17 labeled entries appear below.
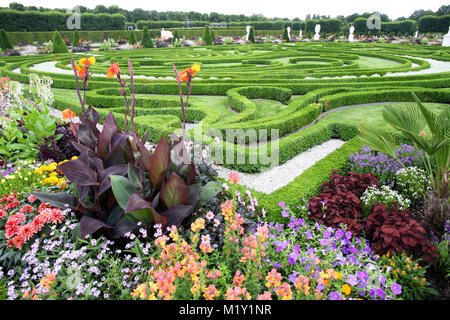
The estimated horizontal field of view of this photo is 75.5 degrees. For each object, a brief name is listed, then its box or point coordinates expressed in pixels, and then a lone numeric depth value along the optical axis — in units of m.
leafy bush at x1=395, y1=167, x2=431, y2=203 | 4.68
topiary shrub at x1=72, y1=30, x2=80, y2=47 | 31.93
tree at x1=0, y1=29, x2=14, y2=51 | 27.58
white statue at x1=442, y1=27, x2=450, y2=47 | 28.86
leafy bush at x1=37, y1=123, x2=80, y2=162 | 5.33
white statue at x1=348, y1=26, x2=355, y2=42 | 38.91
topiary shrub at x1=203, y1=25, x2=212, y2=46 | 33.82
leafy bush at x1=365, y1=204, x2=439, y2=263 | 3.27
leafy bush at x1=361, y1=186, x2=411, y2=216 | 4.16
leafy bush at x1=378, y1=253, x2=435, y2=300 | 3.01
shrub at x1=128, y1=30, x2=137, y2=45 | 34.16
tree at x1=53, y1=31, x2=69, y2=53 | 26.88
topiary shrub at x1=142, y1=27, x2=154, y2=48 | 32.25
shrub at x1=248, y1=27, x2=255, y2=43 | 36.88
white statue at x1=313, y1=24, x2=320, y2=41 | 42.31
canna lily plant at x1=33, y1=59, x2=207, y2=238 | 2.89
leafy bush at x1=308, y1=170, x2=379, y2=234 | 3.77
